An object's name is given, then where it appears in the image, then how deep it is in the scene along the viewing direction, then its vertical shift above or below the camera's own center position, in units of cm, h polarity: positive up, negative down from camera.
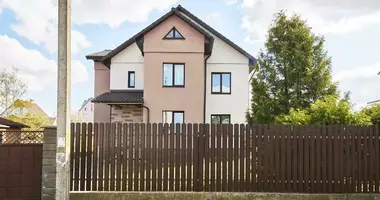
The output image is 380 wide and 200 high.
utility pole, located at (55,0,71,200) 692 +22
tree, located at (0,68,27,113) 2498 +179
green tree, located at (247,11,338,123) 1673 +204
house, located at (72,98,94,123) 3731 -8
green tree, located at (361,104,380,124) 1004 +1
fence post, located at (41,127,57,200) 702 -104
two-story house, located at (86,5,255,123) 1678 +191
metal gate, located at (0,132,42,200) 729 -124
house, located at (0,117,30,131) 1102 -43
